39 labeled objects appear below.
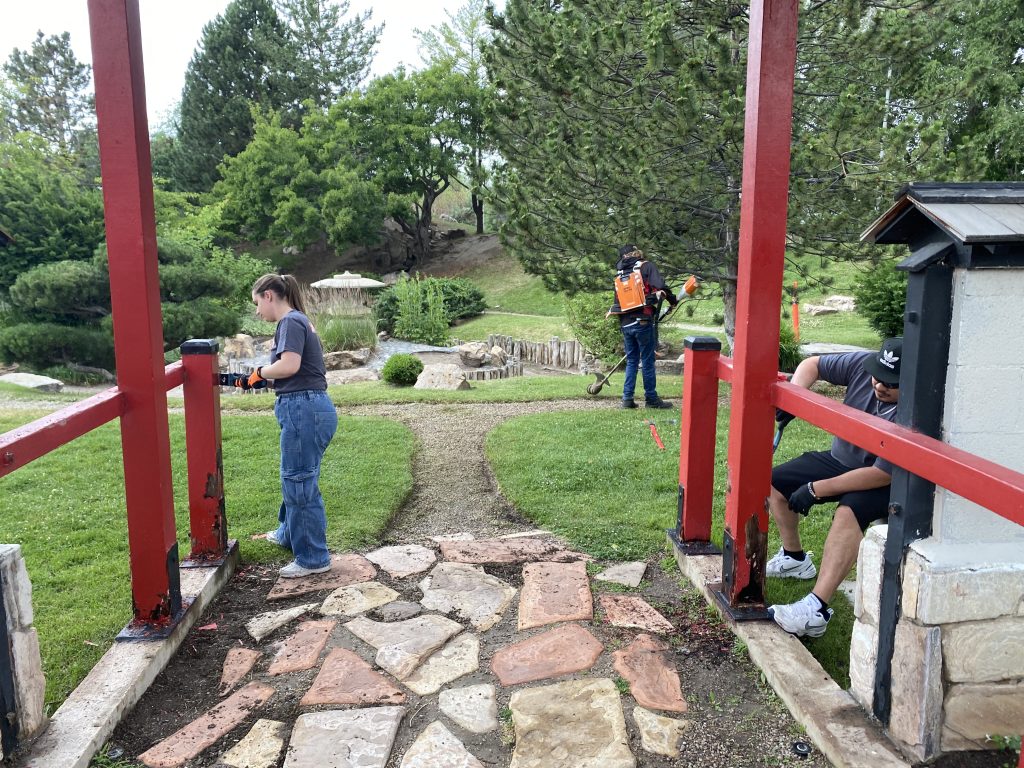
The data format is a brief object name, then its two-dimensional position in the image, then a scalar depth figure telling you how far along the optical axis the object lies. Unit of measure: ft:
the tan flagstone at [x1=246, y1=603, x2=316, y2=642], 10.38
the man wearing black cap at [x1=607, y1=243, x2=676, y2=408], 23.95
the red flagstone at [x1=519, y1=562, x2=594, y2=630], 10.46
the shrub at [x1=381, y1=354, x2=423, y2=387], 34.76
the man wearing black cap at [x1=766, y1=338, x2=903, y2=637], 9.18
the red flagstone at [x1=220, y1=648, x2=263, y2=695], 9.12
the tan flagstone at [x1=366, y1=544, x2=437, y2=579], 12.35
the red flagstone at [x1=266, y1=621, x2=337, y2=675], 9.37
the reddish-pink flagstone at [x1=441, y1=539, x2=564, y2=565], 12.65
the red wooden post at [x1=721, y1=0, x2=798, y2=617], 8.84
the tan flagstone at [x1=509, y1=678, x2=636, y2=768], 7.44
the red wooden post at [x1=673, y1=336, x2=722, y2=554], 12.03
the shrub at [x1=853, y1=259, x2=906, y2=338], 35.87
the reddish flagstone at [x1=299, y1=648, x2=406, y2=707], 8.54
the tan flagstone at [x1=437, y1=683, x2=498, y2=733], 8.07
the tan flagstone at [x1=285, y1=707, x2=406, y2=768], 7.46
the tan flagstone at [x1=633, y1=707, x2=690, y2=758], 7.63
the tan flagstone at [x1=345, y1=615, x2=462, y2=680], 9.33
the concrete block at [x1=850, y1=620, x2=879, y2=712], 7.60
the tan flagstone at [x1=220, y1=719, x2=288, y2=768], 7.54
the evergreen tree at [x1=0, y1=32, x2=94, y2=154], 92.84
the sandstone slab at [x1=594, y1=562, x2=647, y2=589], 11.78
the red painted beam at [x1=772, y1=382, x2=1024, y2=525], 5.52
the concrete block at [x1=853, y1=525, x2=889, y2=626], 7.55
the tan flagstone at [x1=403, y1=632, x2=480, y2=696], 8.85
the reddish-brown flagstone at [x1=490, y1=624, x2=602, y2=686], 9.02
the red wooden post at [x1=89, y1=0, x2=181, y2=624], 8.84
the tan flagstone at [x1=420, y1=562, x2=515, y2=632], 10.67
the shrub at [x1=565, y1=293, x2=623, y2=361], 39.86
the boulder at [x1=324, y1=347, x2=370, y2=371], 45.62
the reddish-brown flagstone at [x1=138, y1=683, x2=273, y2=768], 7.67
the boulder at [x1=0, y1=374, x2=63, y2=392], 38.09
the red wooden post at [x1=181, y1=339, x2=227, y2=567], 11.68
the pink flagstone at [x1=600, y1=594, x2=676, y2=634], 10.28
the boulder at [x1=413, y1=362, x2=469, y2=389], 34.19
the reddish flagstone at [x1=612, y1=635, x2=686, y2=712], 8.45
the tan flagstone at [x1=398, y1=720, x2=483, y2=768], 7.43
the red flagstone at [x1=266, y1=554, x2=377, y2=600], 11.64
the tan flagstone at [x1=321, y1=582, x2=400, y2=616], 10.89
